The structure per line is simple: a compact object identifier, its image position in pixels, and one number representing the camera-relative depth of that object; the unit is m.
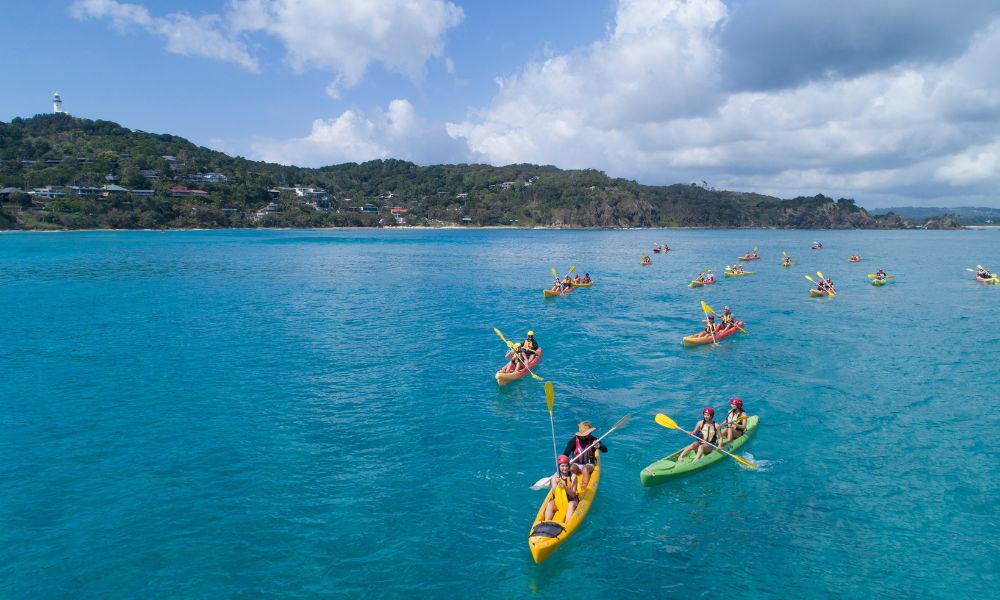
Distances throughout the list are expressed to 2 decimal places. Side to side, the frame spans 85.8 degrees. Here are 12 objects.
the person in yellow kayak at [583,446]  15.67
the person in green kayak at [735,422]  18.41
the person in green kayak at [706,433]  17.41
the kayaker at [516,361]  26.36
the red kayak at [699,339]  32.50
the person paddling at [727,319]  34.97
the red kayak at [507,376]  25.31
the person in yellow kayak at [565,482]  13.95
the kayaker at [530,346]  27.21
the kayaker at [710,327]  33.41
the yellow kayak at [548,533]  12.53
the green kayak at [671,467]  16.23
